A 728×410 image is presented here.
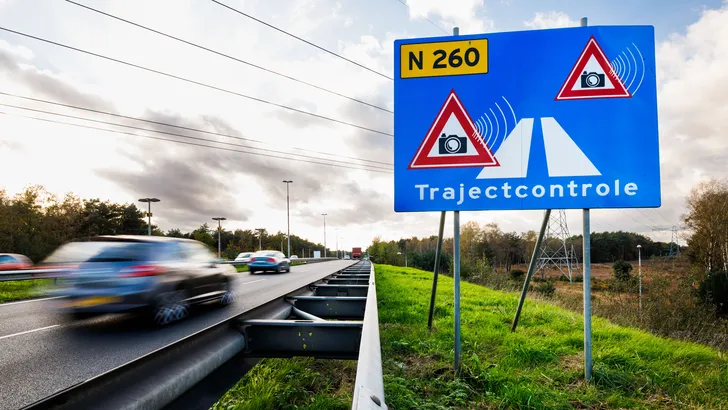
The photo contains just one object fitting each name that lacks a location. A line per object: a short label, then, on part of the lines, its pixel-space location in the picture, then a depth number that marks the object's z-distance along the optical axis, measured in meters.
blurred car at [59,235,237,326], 5.95
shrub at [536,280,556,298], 31.68
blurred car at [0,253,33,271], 20.51
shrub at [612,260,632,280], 44.82
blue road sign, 4.16
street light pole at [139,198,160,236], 48.69
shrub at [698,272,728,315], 25.50
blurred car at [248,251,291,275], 24.19
